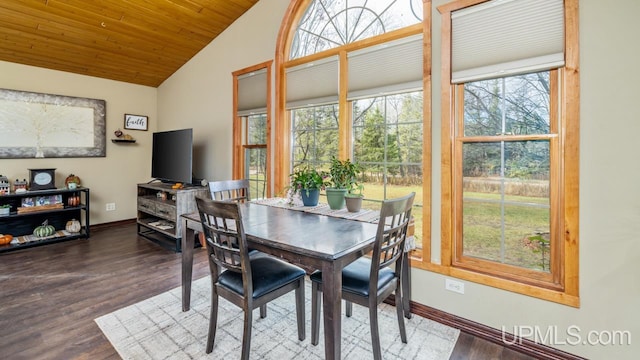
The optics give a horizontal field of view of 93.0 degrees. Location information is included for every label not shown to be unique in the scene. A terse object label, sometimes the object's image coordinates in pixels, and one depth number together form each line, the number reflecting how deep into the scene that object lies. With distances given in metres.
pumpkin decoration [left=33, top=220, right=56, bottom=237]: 4.11
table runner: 2.11
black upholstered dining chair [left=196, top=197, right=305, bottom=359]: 1.64
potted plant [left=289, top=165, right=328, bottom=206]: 2.52
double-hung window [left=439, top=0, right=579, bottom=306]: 1.83
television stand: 3.91
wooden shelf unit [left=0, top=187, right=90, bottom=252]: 3.94
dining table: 1.46
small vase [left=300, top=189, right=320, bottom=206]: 2.54
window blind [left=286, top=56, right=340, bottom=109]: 3.03
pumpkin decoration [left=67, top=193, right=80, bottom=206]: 4.38
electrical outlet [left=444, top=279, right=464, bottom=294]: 2.20
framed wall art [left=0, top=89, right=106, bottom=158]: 4.07
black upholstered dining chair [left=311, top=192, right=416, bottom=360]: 1.63
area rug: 1.89
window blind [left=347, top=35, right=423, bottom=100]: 2.45
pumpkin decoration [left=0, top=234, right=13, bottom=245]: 3.80
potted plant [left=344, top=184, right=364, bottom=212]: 2.31
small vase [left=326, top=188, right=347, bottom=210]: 2.40
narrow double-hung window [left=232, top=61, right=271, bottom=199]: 3.71
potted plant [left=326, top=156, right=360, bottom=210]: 2.41
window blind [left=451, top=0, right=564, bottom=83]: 1.85
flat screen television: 4.05
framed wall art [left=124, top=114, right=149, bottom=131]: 5.16
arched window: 2.51
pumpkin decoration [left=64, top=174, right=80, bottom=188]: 4.45
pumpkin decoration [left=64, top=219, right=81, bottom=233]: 4.32
